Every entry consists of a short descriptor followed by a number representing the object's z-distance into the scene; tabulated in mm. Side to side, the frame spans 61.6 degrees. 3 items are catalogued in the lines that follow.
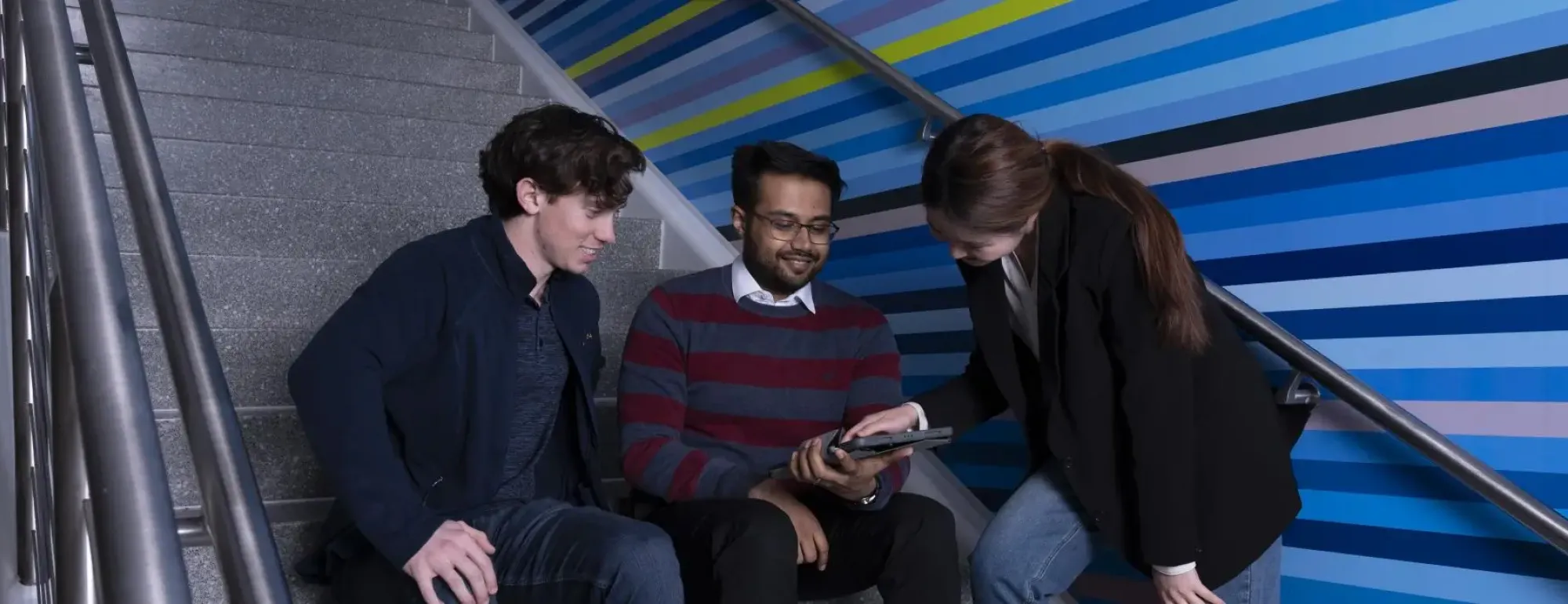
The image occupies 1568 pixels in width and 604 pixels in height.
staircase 2273
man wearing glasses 1917
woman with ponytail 1767
